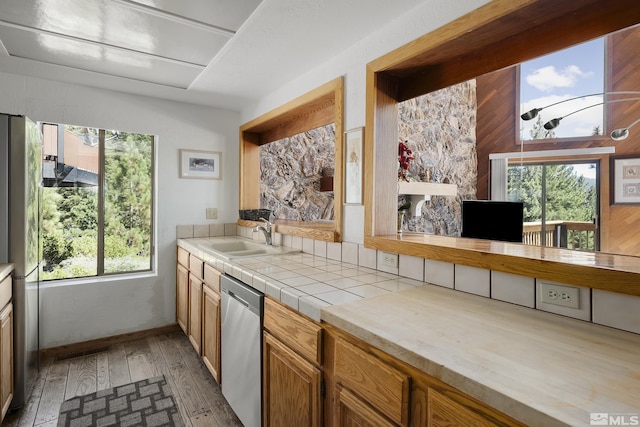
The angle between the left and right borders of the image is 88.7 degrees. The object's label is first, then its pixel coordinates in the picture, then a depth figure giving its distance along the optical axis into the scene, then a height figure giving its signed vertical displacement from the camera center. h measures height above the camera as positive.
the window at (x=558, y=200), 5.22 +0.19
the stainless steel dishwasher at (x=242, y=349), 1.57 -0.72
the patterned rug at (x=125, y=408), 1.82 -1.16
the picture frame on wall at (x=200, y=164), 3.07 +0.45
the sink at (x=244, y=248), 2.38 -0.29
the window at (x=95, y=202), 2.62 +0.08
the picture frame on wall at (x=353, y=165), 1.84 +0.27
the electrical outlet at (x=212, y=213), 3.21 -0.02
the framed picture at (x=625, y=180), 4.80 +0.46
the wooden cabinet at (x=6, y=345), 1.70 -0.72
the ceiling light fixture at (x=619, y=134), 3.90 +0.93
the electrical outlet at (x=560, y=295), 1.05 -0.28
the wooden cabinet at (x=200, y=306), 2.05 -0.69
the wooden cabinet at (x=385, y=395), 0.74 -0.49
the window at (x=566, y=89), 5.23 +2.07
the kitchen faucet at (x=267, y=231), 2.63 -0.16
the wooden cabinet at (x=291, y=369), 1.20 -0.64
